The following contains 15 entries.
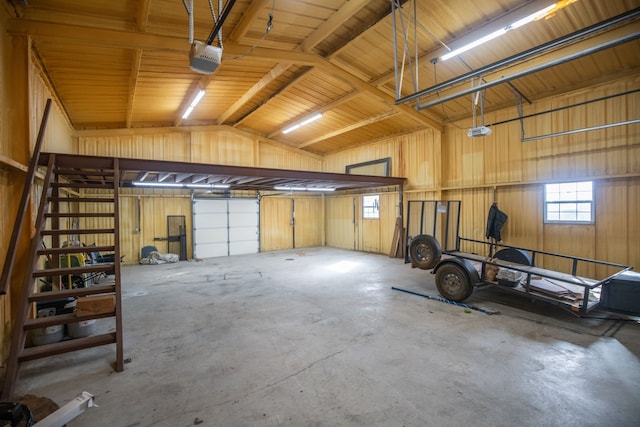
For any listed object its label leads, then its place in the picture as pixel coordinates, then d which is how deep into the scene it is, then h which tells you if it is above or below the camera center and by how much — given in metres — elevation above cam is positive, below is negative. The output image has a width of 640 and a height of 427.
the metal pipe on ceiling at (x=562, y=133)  5.91 +1.83
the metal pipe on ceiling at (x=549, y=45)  3.03 +2.09
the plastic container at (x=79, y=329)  4.42 -1.83
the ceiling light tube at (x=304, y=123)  10.84 +3.65
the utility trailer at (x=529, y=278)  4.41 -1.34
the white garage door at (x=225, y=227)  12.52 -0.69
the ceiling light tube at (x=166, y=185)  9.41 +1.01
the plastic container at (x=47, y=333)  4.12 -1.78
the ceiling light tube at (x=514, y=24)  3.92 +2.76
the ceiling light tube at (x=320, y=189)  13.15 +1.08
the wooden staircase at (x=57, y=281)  3.17 -0.93
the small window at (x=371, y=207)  12.74 +0.18
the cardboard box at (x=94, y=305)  3.69 -1.22
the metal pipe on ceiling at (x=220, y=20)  3.07 +2.38
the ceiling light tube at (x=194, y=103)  8.39 +3.53
